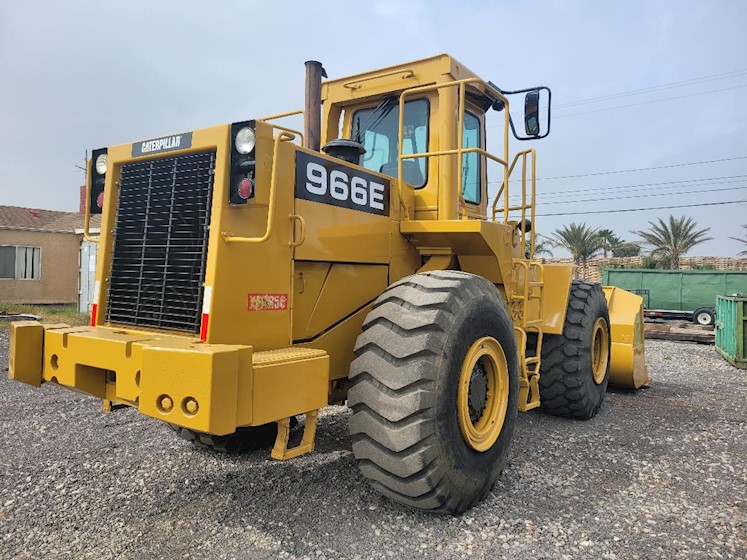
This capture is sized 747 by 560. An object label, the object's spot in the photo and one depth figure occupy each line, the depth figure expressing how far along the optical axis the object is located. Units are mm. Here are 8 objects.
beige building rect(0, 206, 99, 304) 18844
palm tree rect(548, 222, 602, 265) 32125
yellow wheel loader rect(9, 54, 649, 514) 3057
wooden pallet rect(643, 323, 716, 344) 14062
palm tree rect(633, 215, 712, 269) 28938
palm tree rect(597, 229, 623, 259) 32656
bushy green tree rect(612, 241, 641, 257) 36712
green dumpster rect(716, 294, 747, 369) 10469
